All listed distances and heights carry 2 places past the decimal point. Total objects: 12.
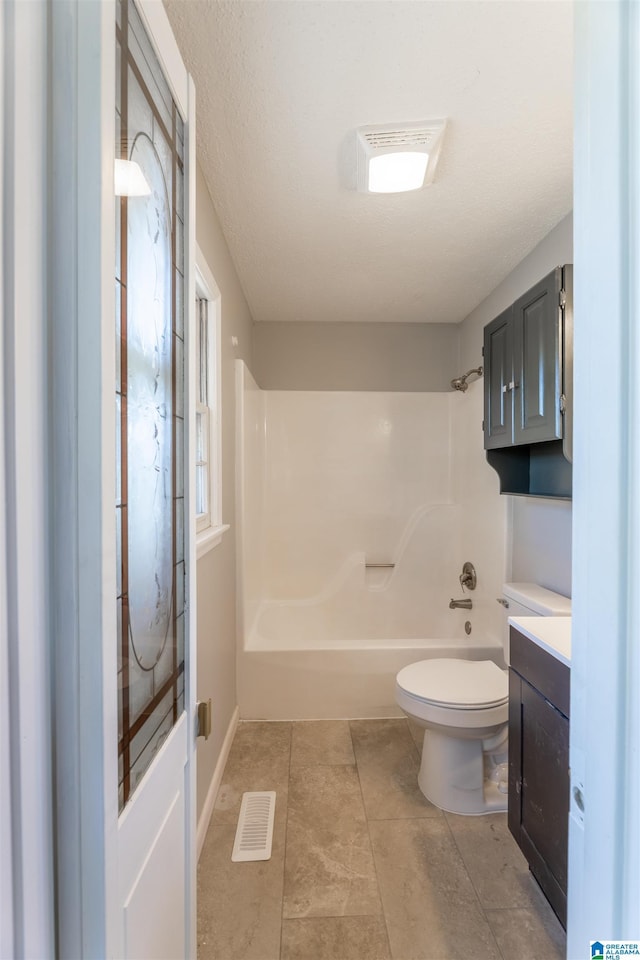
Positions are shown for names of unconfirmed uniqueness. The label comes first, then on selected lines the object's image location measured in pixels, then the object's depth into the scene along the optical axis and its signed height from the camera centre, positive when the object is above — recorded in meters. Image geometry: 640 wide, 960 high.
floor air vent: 1.55 -1.38
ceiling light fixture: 1.35 +1.08
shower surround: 3.13 -0.32
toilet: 1.73 -1.03
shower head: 2.98 +0.64
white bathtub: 2.43 -1.18
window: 1.94 +0.29
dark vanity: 1.22 -0.91
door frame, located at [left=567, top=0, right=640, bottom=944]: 0.46 +0.01
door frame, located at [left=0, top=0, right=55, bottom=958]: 0.45 +0.01
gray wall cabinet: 1.50 +0.34
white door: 0.51 -0.01
